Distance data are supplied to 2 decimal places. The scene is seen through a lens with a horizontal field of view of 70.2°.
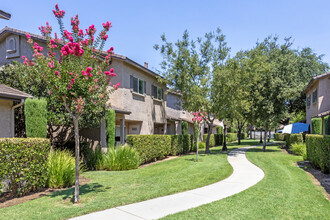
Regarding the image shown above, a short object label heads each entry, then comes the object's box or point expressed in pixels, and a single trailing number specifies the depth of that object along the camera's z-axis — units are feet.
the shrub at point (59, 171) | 26.35
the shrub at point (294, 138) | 69.15
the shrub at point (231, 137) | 143.35
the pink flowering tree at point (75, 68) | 20.08
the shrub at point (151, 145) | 45.21
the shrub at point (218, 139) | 107.66
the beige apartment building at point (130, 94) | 46.88
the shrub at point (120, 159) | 39.58
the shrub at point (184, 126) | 79.81
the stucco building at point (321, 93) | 62.49
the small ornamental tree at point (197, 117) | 46.55
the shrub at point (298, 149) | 57.96
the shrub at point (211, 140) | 100.47
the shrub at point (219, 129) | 130.42
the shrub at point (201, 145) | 89.56
